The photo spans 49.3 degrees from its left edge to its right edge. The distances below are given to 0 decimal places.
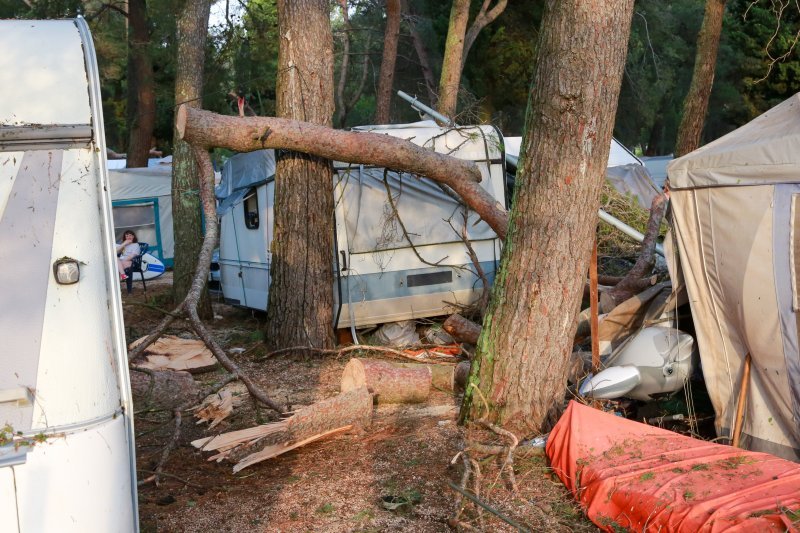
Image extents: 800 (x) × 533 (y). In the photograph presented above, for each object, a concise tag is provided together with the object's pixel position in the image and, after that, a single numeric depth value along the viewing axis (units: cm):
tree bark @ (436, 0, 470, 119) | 1739
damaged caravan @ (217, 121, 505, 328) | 1036
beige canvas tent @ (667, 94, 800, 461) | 578
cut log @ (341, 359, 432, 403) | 763
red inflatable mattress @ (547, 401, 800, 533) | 432
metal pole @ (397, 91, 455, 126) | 1241
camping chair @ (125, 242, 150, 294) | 1688
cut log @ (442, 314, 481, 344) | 939
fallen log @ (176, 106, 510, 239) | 824
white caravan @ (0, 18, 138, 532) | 300
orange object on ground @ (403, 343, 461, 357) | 992
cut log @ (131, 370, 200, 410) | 786
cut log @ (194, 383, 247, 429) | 749
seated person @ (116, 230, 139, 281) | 1672
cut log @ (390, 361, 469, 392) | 820
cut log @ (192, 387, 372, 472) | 625
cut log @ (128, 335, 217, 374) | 964
